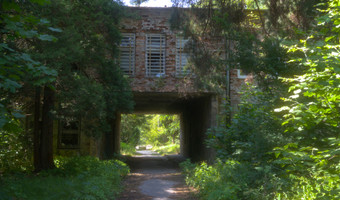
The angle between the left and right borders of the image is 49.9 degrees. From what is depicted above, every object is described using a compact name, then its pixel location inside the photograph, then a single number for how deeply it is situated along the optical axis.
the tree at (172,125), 41.53
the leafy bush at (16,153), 11.63
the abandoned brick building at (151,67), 16.25
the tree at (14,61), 4.50
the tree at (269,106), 5.71
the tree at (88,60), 9.44
